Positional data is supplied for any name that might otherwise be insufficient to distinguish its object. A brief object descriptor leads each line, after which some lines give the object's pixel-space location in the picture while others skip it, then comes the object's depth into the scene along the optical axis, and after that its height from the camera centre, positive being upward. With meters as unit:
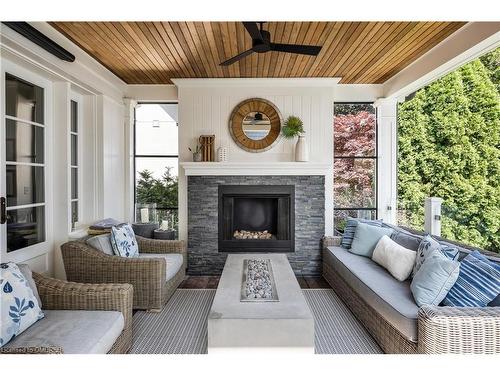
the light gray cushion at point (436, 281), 2.16 -0.63
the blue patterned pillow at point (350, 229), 4.08 -0.54
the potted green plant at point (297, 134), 4.43 +0.71
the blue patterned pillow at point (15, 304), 1.75 -0.68
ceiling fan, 2.56 +1.17
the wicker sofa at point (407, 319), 1.84 -0.85
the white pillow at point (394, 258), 2.83 -0.66
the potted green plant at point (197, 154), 4.52 +0.43
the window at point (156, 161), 4.89 +0.36
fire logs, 4.64 -0.70
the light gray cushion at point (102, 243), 3.22 -0.58
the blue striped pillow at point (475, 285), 2.02 -0.62
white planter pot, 4.43 +0.48
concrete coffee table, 2.06 -0.90
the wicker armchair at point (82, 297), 2.20 -0.75
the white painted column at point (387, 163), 4.82 +0.34
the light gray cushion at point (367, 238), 3.68 -0.59
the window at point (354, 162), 4.89 +0.36
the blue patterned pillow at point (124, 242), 3.37 -0.60
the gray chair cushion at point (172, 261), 3.47 -0.85
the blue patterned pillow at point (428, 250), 2.46 -0.50
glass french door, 2.66 +0.17
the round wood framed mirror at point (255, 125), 4.58 +0.85
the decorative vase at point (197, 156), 4.52 +0.41
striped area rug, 2.54 -1.25
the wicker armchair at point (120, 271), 3.04 -0.80
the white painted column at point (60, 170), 3.31 +0.15
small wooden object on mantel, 4.48 +0.51
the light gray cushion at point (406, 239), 3.06 -0.52
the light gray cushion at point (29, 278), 2.09 -0.60
